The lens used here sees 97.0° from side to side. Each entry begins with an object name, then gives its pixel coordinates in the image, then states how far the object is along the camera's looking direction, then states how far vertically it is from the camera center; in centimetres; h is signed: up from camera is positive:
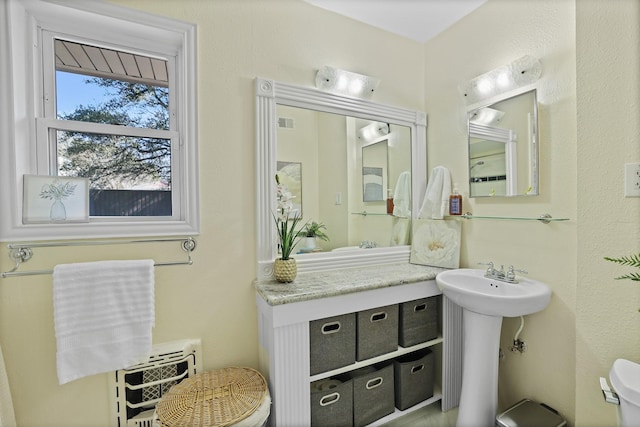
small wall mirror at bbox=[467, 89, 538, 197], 149 +35
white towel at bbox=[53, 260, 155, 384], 115 -44
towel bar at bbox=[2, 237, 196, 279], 115 -15
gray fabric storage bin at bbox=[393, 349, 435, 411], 164 -101
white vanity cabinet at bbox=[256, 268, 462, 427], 128 -58
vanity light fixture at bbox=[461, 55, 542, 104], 148 +73
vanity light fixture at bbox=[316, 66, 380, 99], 172 +80
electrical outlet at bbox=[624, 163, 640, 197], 111 +11
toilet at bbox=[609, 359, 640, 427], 92 -61
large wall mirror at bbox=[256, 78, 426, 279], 158 +26
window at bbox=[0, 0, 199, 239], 123 +48
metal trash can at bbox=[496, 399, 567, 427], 134 -102
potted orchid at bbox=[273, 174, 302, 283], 150 -13
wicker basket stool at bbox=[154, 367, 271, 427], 109 -80
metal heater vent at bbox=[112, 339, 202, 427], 129 -79
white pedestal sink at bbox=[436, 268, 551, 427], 142 -74
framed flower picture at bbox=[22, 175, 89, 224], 119 +6
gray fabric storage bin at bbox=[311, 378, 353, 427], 140 -98
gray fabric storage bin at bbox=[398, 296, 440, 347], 163 -66
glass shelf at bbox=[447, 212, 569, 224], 142 -5
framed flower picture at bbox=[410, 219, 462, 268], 185 -23
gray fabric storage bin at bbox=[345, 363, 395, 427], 149 -100
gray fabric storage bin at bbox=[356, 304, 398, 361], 149 -66
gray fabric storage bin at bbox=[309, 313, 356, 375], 138 -66
